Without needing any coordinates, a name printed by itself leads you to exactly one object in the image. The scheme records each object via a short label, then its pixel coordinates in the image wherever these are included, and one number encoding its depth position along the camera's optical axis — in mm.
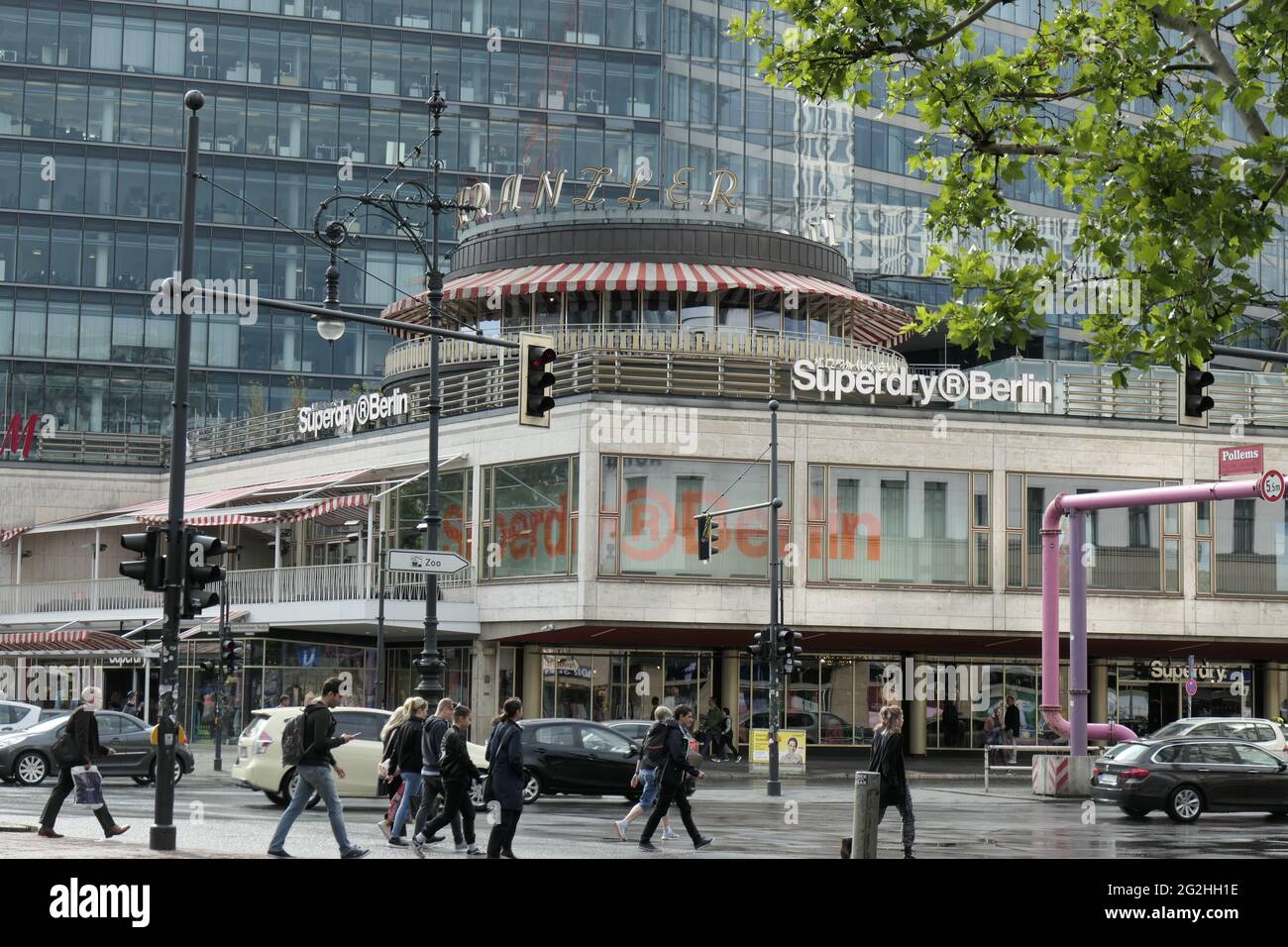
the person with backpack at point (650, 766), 21594
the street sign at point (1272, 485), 29375
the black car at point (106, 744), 32000
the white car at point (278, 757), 27219
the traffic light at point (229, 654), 41188
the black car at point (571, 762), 30016
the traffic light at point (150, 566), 18922
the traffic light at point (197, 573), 18906
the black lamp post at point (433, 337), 26734
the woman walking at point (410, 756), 20547
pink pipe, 33156
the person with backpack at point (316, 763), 17781
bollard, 15578
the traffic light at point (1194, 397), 21297
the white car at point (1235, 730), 34031
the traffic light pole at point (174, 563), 18562
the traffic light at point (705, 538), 40344
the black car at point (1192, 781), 29141
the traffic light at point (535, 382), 23297
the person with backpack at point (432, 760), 19891
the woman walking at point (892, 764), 20016
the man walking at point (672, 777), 21234
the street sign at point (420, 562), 25719
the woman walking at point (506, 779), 18172
